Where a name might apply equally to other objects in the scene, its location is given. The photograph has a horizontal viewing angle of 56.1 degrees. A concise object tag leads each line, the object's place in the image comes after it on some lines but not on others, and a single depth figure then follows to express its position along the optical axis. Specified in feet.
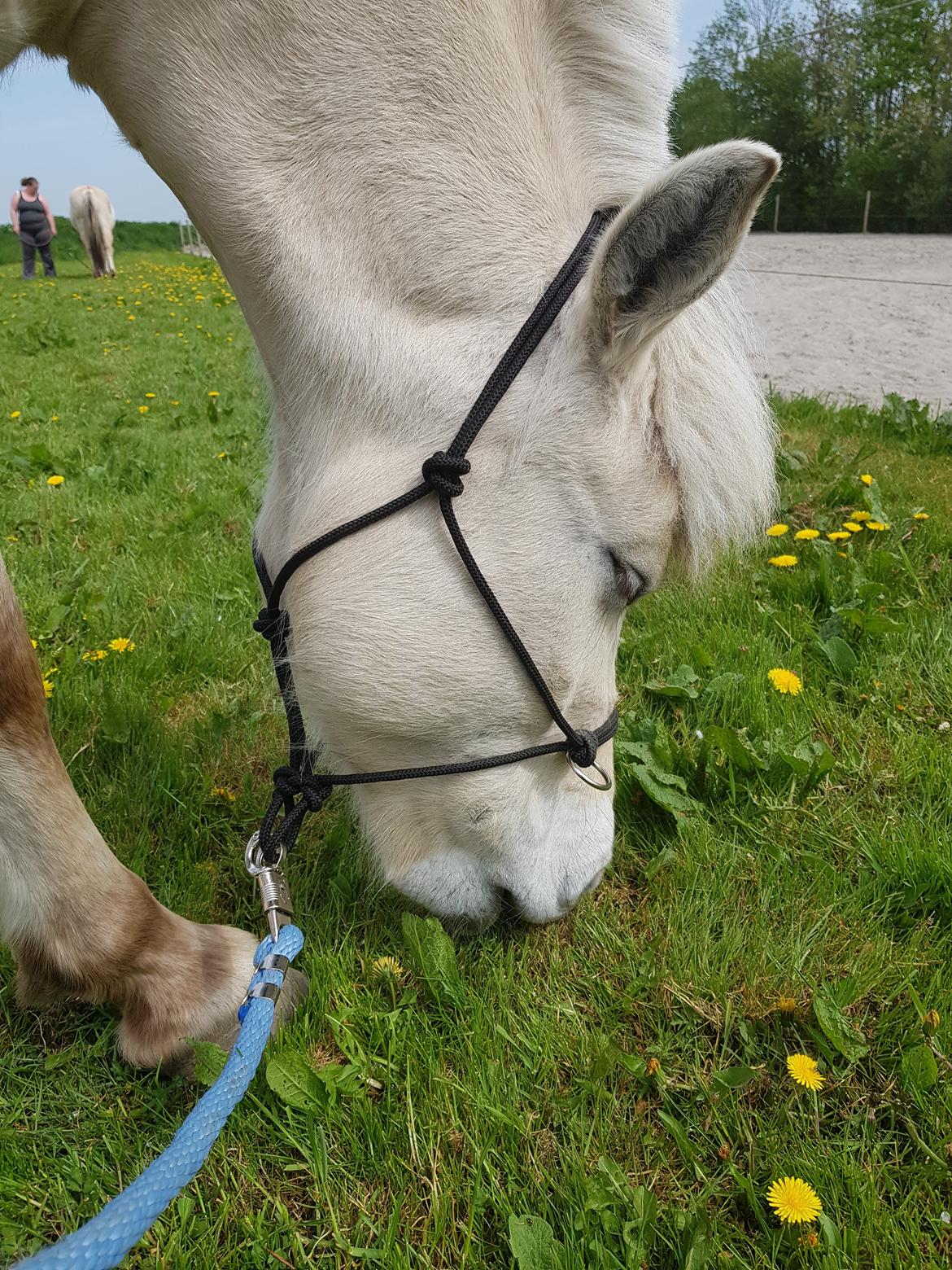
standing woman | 60.44
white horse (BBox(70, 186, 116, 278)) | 64.49
